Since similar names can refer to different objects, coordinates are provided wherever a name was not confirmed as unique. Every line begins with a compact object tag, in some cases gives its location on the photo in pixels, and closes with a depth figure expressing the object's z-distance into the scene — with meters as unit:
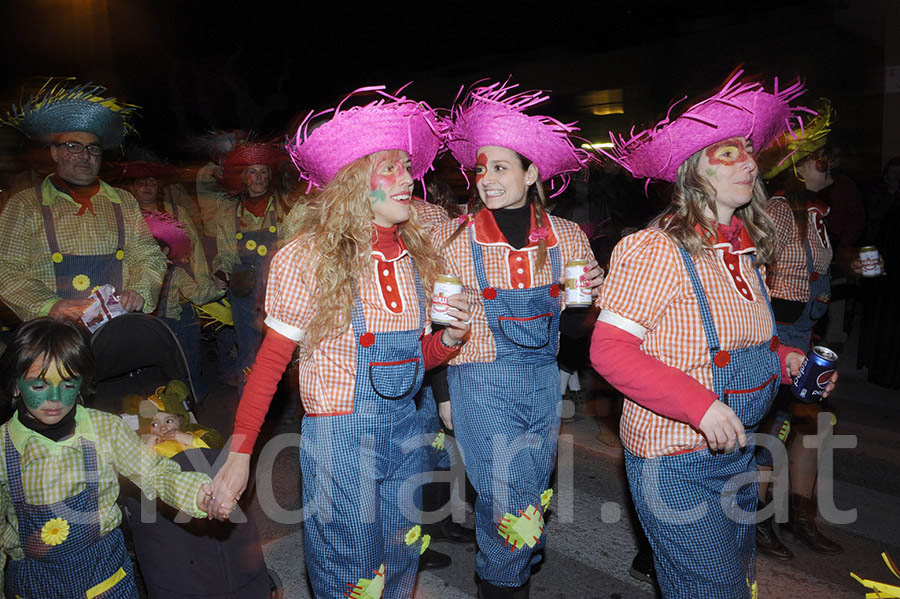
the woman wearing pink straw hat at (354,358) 2.52
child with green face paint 2.66
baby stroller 2.94
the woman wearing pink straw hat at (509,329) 3.24
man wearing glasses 3.94
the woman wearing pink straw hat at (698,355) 2.30
